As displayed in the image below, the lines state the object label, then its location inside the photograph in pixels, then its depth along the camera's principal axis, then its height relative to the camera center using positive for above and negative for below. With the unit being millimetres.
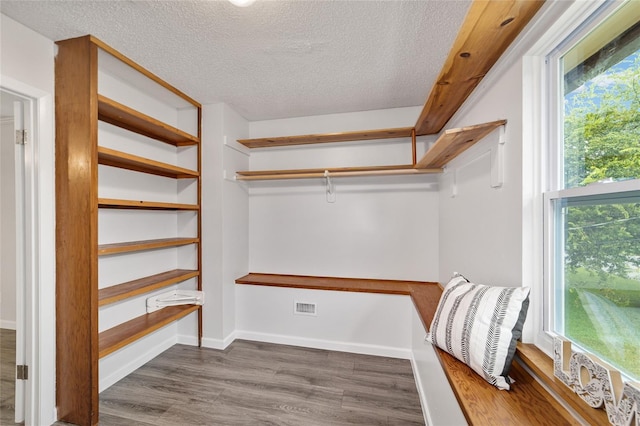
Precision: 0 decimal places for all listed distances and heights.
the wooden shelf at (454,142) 1371 +446
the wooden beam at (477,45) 1018 +808
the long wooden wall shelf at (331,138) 2500 +786
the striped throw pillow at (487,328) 1023 -506
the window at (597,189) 768 +72
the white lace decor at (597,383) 655 -513
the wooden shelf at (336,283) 2445 -733
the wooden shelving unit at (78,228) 1587 -87
